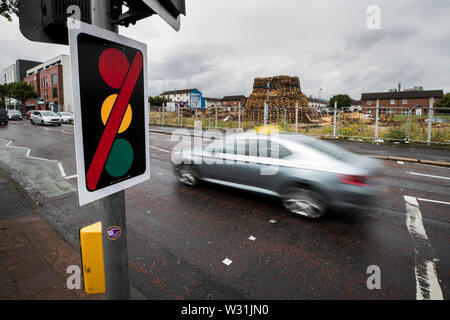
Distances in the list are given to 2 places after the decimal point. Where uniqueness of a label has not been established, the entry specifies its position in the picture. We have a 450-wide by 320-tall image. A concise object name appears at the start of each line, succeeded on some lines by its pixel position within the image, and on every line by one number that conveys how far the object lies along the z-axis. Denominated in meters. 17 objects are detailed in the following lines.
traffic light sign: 1.33
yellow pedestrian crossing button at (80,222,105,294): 1.96
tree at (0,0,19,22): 5.06
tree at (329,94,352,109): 94.56
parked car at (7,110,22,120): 34.53
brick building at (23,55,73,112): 55.91
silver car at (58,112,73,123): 29.95
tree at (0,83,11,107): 57.56
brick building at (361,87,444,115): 70.06
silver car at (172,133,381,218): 4.26
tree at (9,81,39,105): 52.67
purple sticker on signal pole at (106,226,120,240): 1.72
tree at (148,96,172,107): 82.43
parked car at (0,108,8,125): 25.85
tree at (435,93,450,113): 65.18
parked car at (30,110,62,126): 25.52
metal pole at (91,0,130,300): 1.68
